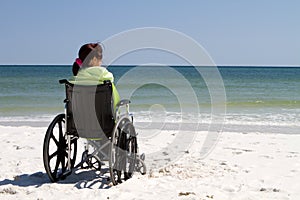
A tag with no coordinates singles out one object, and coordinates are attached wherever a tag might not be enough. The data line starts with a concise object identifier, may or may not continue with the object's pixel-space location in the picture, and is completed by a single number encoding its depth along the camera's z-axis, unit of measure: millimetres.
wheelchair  3881
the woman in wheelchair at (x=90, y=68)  3943
